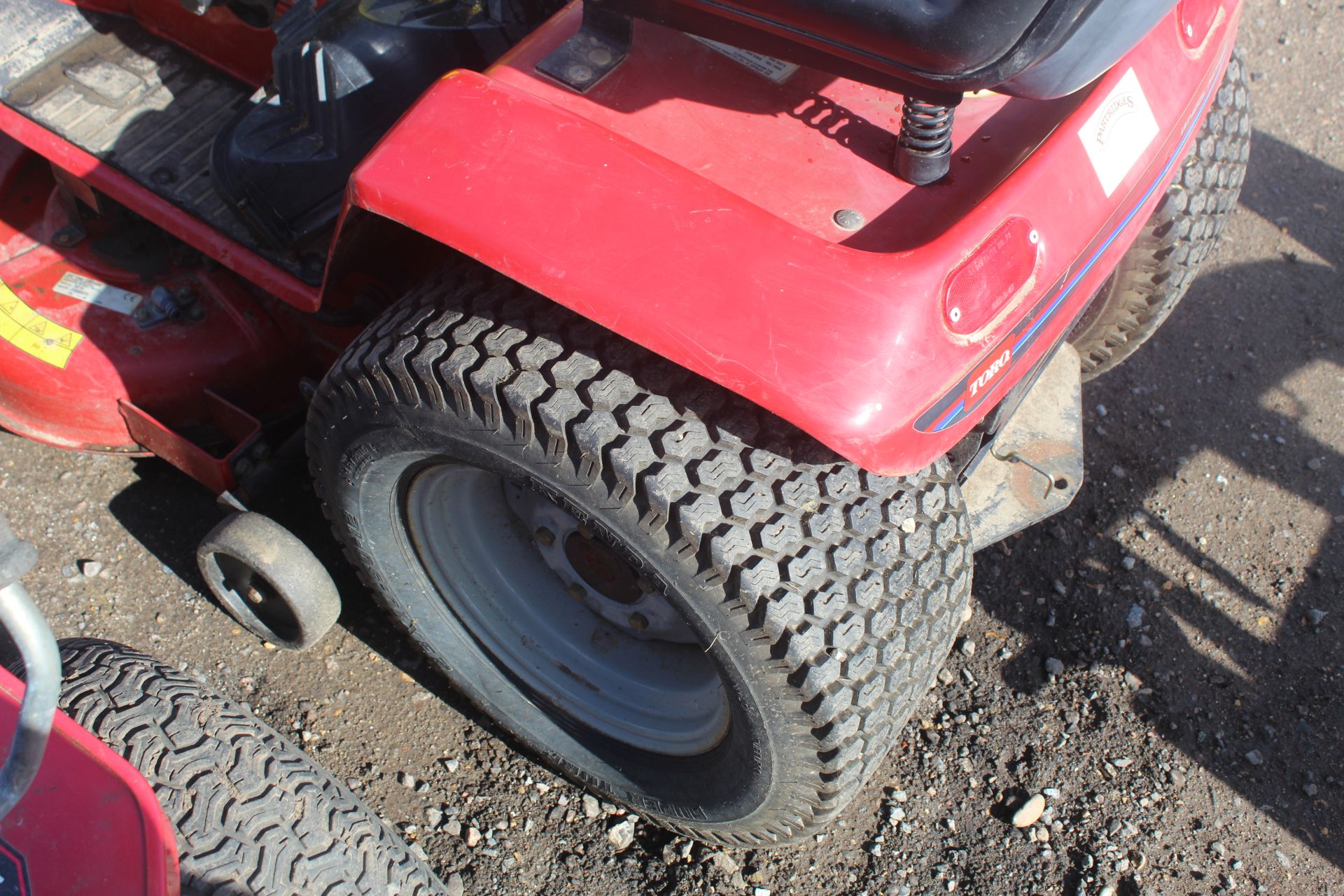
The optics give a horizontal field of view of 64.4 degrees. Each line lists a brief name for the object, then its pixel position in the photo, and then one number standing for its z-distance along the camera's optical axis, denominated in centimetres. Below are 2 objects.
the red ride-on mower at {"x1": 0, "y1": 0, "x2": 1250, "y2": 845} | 132
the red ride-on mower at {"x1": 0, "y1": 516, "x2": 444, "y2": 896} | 115
